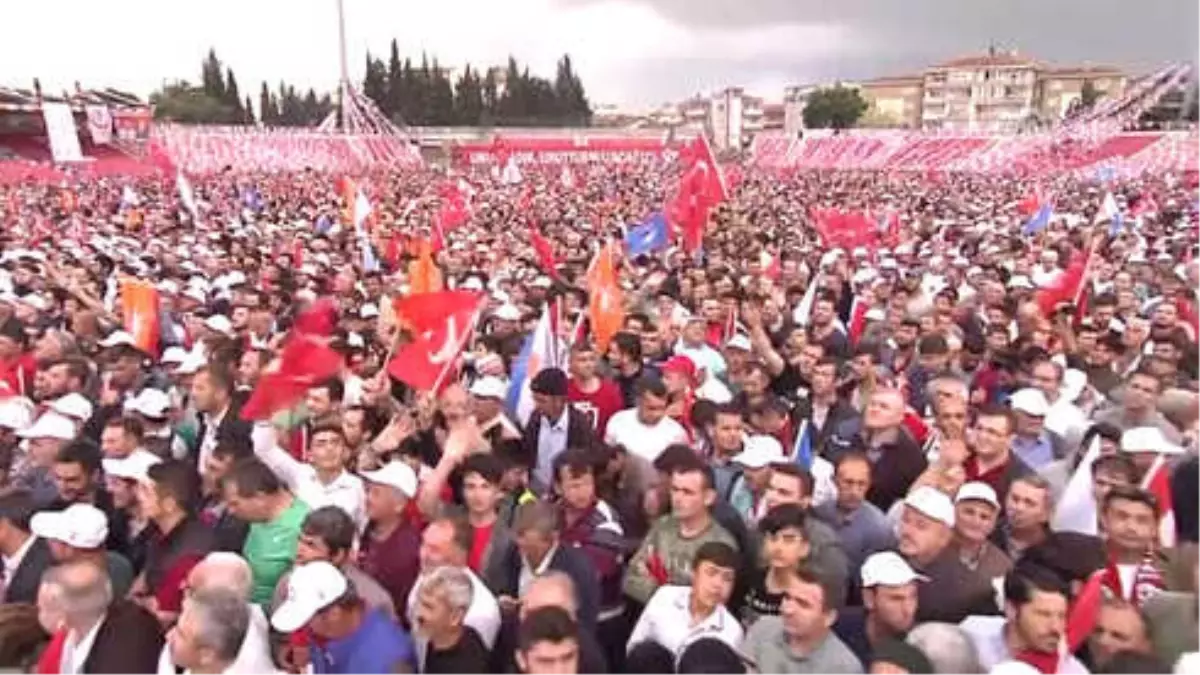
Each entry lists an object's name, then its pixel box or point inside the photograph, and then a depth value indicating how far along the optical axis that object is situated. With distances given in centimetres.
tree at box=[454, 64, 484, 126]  9081
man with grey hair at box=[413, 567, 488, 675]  364
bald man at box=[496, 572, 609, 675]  364
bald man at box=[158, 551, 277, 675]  337
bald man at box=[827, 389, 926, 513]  544
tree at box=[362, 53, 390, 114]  8981
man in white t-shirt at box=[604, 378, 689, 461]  578
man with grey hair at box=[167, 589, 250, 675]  329
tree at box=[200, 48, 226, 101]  8775
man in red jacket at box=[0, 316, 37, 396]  766
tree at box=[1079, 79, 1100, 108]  9880
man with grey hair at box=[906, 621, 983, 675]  355
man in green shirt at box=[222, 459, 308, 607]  445
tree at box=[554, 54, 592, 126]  10131
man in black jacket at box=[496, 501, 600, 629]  423
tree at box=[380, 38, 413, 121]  8944
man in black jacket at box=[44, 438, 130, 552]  510
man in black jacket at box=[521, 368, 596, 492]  607
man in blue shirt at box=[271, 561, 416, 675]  352
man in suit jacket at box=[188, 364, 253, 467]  616
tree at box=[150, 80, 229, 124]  7825
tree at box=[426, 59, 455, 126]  8981
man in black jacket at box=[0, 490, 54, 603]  436
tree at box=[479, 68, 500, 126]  9015
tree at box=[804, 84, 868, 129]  10944
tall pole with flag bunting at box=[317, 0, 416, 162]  5297
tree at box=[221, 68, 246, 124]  8538
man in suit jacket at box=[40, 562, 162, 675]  363
